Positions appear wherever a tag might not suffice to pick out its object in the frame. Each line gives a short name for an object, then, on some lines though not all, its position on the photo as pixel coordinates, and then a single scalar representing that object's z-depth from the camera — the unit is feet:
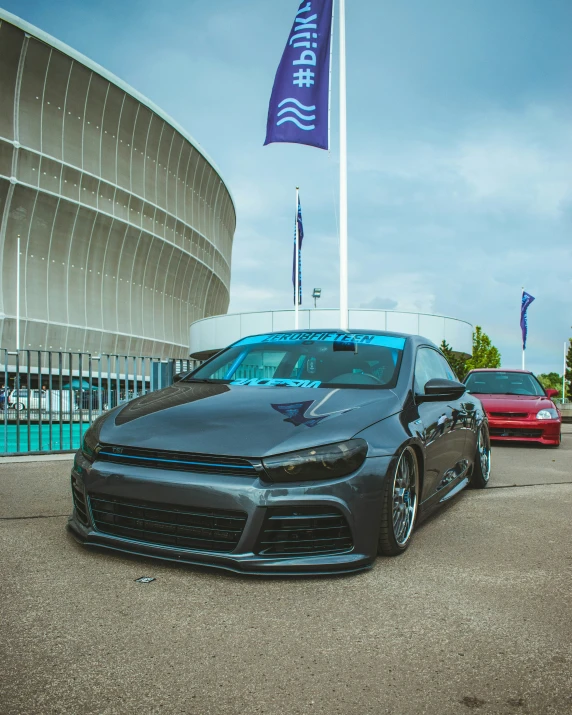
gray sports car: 10.32
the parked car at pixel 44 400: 31.76
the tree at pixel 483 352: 223.71
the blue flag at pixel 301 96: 33.86
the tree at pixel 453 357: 102.03
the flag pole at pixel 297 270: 65.10
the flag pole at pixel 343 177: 38.58
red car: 35.58
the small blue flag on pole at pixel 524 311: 110.93
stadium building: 112.06
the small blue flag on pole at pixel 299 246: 64.85
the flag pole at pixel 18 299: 111.34
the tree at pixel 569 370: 226.56
